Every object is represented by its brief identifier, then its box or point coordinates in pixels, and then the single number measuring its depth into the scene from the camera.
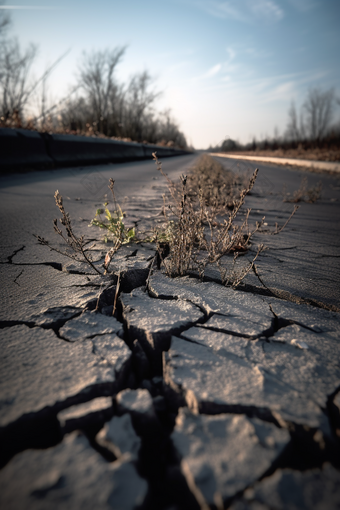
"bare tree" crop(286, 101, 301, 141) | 51.16
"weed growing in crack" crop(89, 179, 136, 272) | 1.79
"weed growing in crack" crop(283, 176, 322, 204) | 4.08
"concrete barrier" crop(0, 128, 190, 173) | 4.71
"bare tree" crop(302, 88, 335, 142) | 49.25
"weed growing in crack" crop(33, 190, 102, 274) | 1.14
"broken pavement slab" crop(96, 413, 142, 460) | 0.61
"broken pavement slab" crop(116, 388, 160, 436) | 0.69
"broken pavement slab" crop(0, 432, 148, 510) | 0.51
